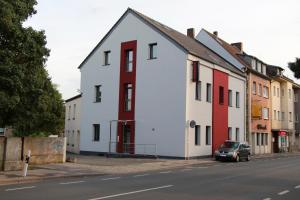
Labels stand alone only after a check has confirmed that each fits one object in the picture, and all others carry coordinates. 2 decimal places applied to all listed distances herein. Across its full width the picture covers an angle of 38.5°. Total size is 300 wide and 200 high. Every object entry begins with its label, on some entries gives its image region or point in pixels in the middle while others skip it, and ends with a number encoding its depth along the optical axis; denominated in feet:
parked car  103.13
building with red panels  108.99
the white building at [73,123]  154.78
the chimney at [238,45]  185.98
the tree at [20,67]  56.85
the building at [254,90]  147.84
